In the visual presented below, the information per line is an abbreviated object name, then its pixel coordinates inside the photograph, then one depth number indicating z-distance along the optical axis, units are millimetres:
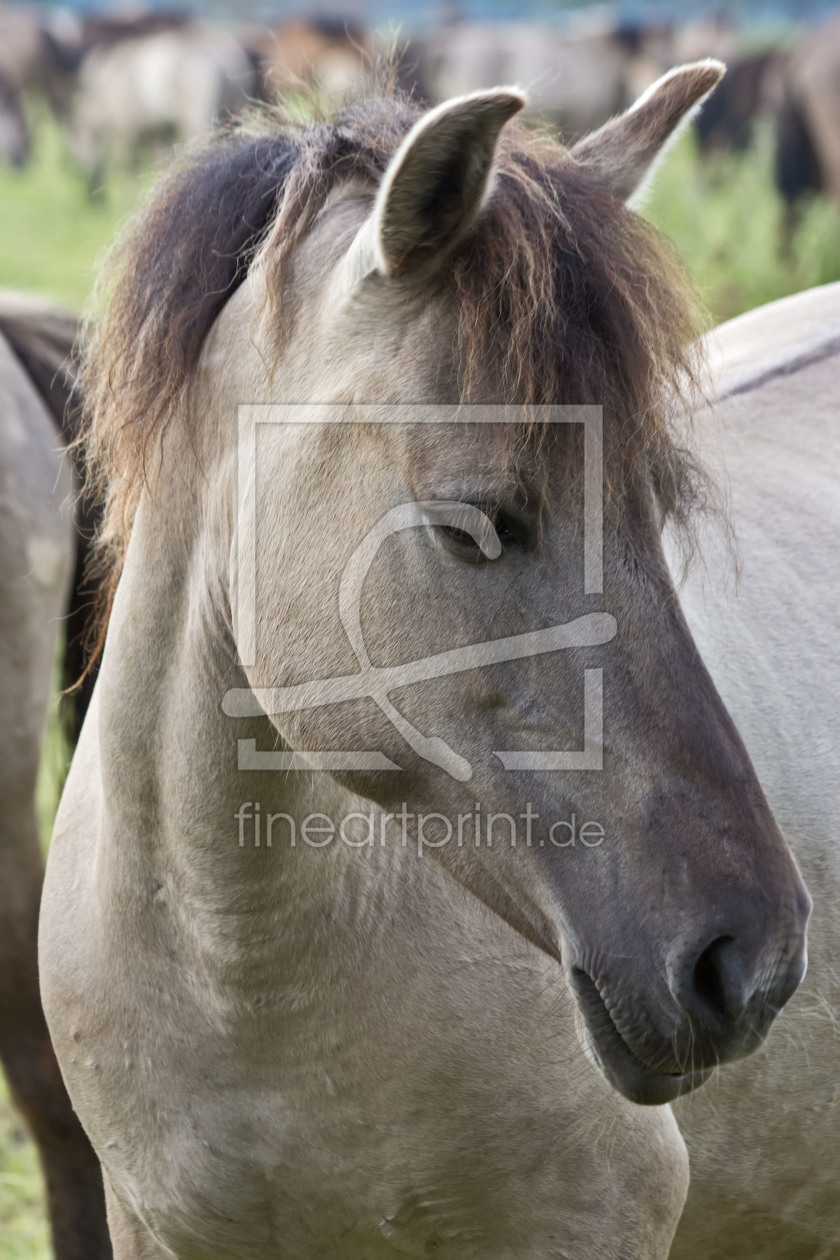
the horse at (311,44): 21250
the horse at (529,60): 20719
